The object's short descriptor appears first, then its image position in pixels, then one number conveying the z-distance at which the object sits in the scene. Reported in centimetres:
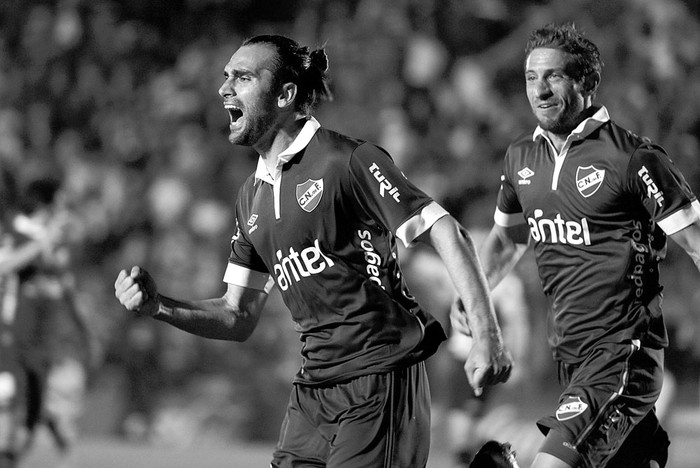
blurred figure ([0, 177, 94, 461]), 1467
